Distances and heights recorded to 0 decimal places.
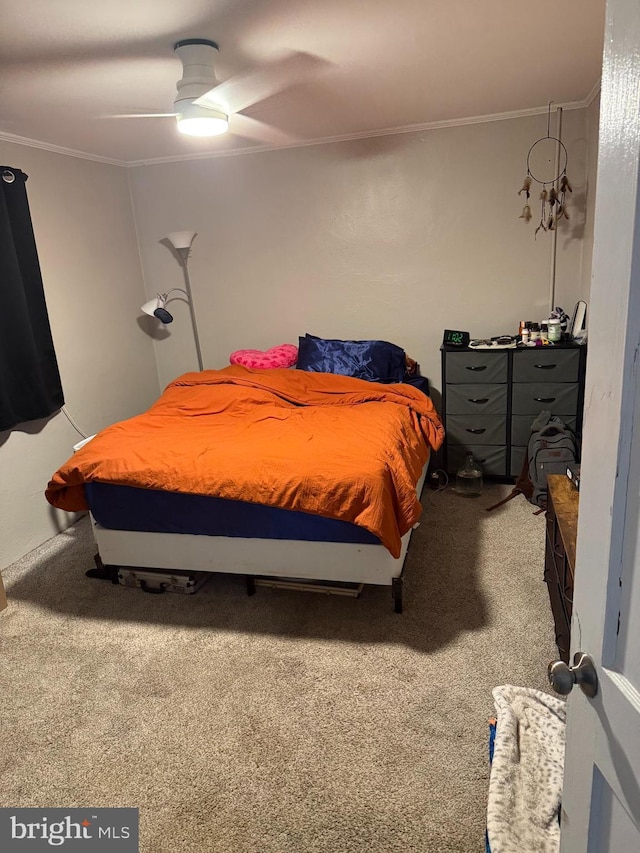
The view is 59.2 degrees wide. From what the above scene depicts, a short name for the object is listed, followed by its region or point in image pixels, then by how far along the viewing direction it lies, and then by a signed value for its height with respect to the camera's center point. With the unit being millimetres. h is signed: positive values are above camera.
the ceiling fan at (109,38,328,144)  2170 +752
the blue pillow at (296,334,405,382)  3736 -625
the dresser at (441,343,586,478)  3463 -887
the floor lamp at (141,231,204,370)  3811 -146
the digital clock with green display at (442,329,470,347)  3709 -527
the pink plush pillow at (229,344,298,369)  3953 -604
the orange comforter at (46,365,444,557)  2252 -788
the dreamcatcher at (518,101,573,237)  3453 +415
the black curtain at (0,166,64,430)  3014 -189
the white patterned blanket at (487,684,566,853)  1245 -1232
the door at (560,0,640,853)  641 -286
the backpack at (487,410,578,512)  3314 -1174
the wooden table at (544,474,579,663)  1827 -1033
